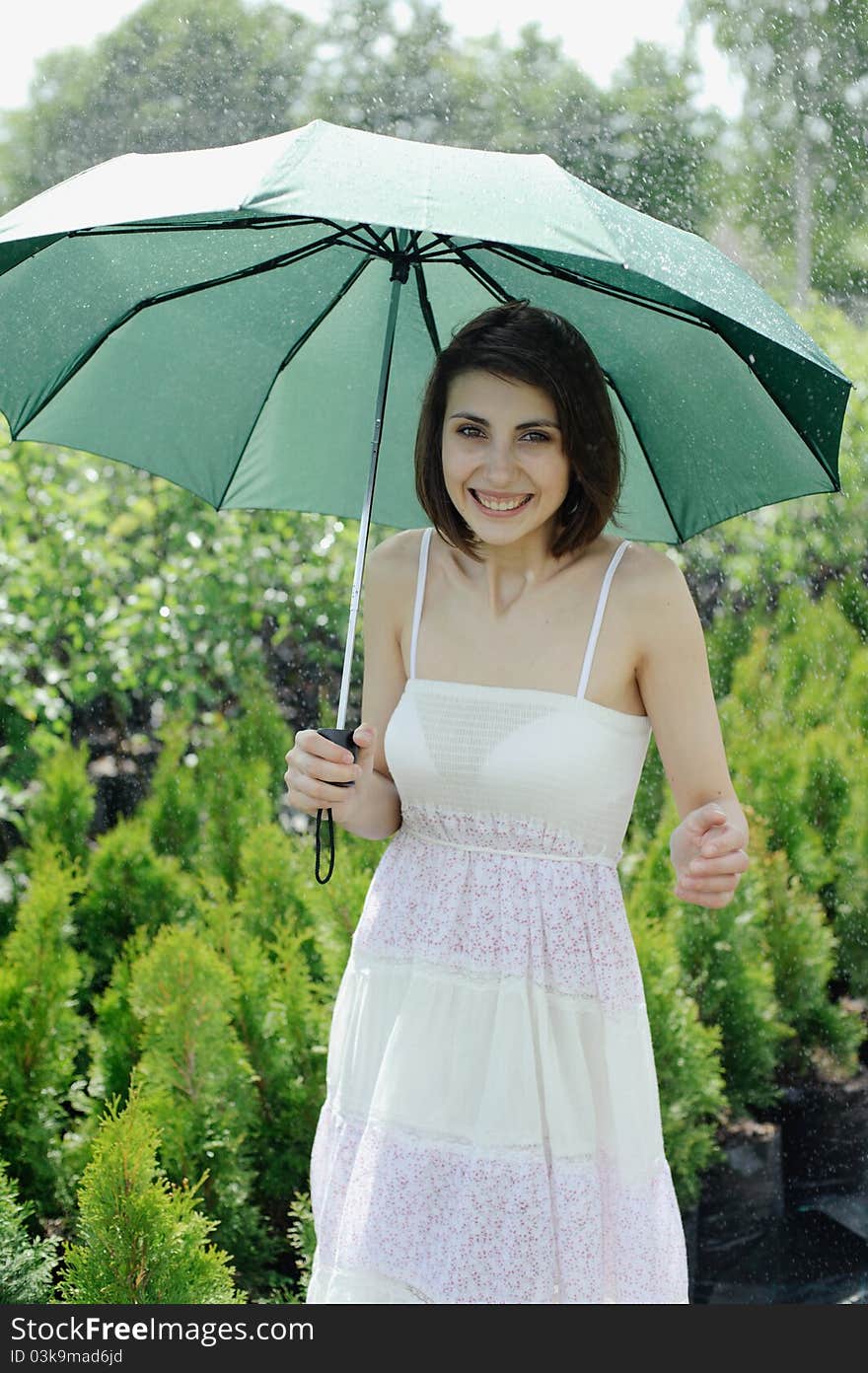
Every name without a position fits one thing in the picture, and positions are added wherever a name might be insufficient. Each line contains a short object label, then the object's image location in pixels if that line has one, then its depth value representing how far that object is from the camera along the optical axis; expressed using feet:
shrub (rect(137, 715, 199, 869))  13.65
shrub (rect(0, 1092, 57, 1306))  7.88
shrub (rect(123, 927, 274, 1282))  9.05
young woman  5.31
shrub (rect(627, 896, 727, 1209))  10.41
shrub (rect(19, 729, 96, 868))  13.12
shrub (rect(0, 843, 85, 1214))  9.39
